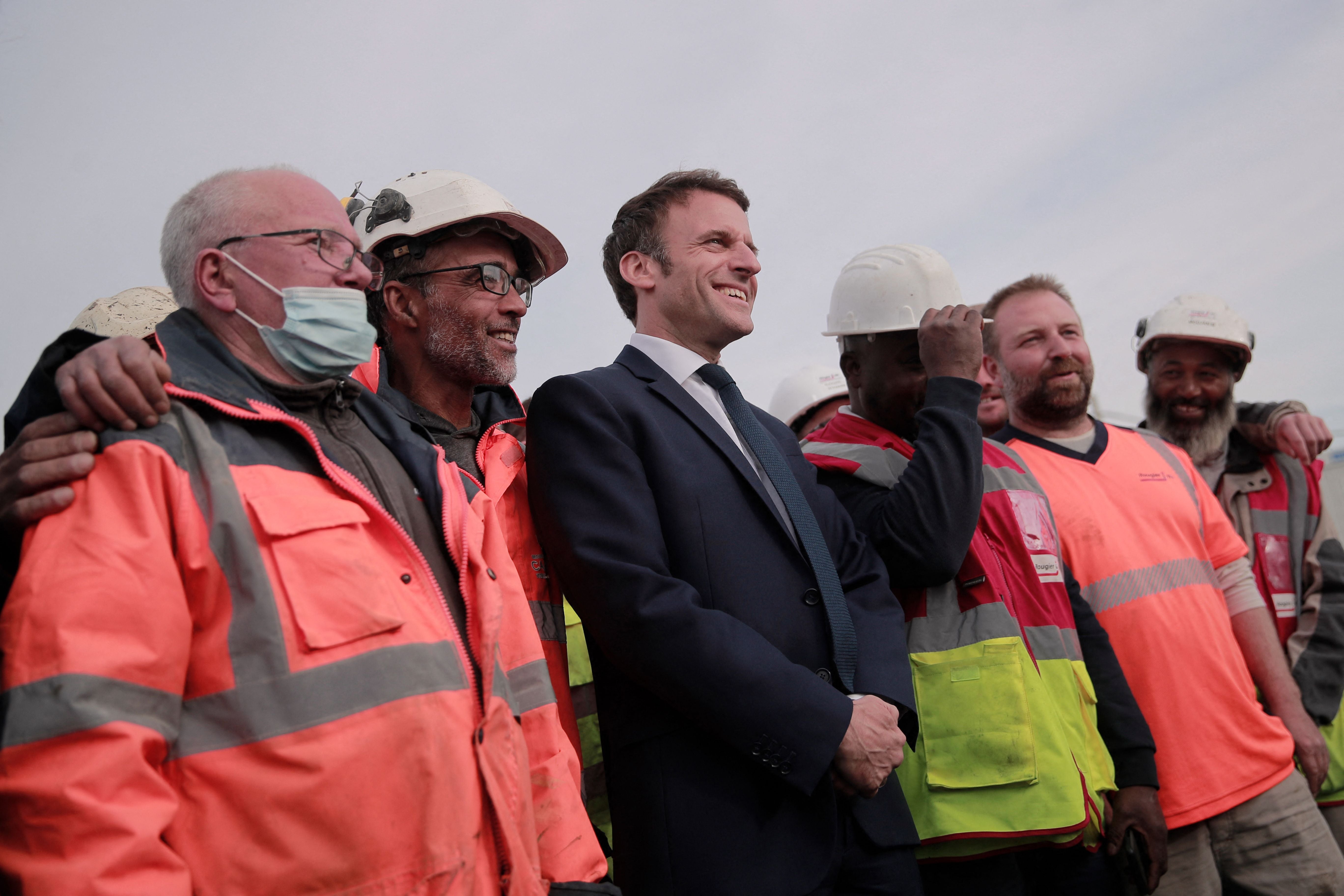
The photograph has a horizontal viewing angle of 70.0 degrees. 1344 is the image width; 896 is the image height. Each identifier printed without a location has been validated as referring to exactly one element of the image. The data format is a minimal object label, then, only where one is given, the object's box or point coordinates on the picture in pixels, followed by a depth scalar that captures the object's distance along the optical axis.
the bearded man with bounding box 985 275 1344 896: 3.68
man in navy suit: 2.37
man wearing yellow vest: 2.91
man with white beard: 4.39
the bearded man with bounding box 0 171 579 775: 2.95
